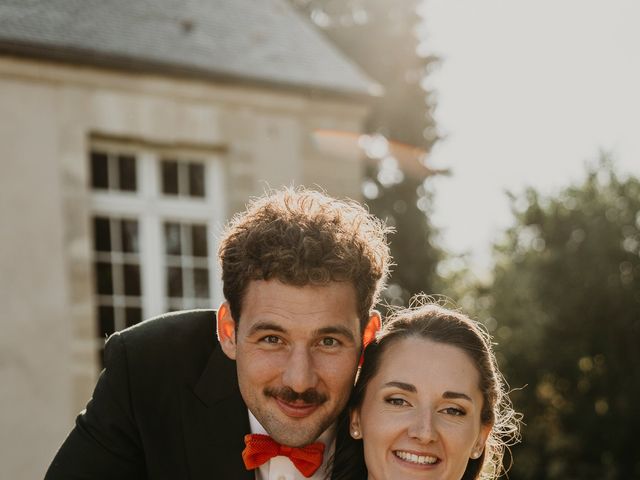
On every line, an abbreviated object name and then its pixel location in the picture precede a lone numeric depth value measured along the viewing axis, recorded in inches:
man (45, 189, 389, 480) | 115.6
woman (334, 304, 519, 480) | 112.9
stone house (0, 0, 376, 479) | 298.0
